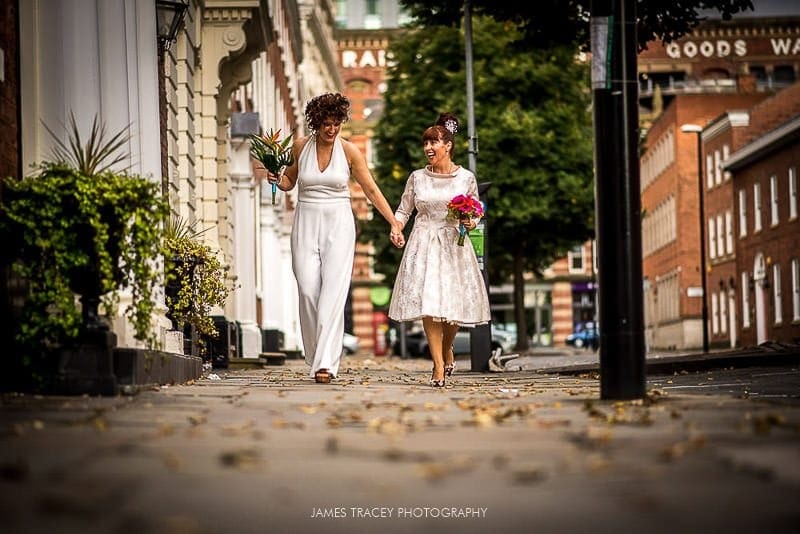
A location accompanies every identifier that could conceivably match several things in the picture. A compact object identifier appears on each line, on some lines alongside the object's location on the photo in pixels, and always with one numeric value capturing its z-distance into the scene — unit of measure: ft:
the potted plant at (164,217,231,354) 49.70
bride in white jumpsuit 40.14
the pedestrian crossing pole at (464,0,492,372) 69.00
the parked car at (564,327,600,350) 247.50
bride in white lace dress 42.16
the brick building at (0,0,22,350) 36.55
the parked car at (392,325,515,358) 168.14
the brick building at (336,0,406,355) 314.96
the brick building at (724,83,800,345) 169.68
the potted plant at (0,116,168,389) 30.94
